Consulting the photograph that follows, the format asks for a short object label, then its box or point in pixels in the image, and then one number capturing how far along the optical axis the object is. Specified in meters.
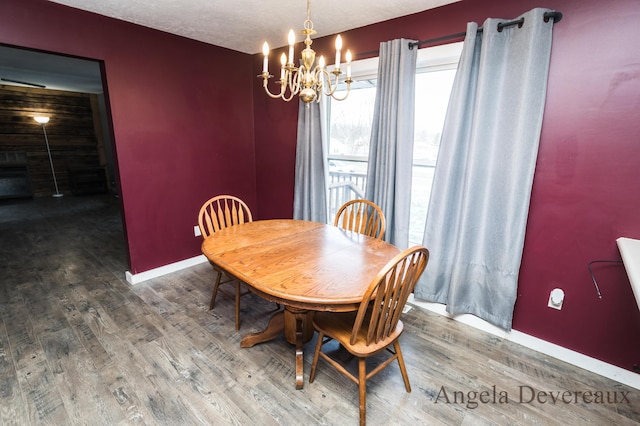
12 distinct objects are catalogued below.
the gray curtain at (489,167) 1.81
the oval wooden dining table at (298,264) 1.33
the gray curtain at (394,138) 2.27
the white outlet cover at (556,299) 1.91
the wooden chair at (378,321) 1.26
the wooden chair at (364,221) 2.22
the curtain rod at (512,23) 1.69
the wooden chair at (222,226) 2.17
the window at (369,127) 2.33
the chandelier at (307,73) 1.46
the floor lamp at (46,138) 6.23
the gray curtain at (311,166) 2.89
